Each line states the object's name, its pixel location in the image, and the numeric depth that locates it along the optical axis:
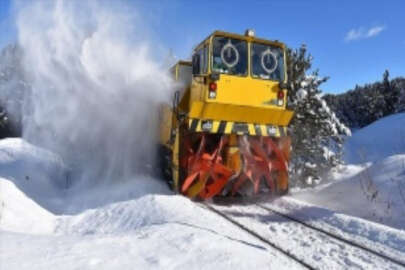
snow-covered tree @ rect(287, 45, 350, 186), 11.30
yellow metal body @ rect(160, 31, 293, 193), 7.61
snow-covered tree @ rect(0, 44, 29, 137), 36.75
